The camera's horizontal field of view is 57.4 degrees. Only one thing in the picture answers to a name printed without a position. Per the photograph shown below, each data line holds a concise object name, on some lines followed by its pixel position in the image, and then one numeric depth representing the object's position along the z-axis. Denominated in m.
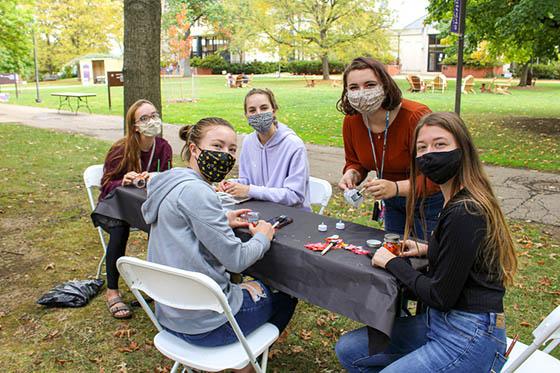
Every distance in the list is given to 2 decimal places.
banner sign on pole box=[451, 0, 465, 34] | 7.20
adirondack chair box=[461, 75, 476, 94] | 27.52
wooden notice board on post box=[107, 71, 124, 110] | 18.37
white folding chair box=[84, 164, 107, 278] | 4.38
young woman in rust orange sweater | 2.94
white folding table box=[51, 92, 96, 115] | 18.72
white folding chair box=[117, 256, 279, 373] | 2.11
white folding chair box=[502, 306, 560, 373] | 1.85
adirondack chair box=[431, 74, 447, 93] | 28.39
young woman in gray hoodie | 2.30
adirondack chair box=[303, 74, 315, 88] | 33.66
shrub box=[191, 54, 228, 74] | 53.88
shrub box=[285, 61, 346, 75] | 49.09
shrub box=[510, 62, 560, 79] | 41.53
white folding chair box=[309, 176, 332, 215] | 4.07
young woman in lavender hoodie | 3.45
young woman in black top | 1.94
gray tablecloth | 2.14
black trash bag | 4.12
